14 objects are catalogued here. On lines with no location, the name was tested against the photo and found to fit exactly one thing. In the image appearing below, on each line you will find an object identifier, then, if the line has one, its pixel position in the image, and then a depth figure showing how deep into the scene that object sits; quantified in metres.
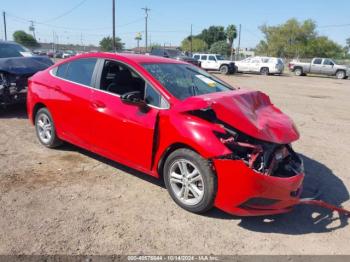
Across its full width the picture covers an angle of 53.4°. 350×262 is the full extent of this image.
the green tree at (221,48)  80.94
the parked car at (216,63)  30.61
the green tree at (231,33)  80.06
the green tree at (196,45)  99.38
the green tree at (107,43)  91.34
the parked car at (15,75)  7.53
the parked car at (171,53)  28.43
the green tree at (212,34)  107.98
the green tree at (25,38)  84.96
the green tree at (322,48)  79.75
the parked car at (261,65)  32.09
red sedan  3.47
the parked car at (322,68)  32.19
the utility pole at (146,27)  55.47
